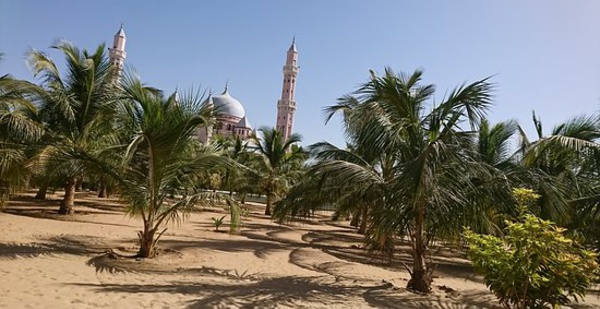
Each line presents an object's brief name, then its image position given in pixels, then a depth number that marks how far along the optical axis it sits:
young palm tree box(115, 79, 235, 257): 7.20
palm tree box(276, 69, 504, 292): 5.92
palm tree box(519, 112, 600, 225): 6.41
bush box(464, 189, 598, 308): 4.30
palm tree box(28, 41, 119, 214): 11.53
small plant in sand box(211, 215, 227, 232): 13.84
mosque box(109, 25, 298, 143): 58.34
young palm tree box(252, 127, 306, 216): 21.95
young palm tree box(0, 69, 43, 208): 8.74
